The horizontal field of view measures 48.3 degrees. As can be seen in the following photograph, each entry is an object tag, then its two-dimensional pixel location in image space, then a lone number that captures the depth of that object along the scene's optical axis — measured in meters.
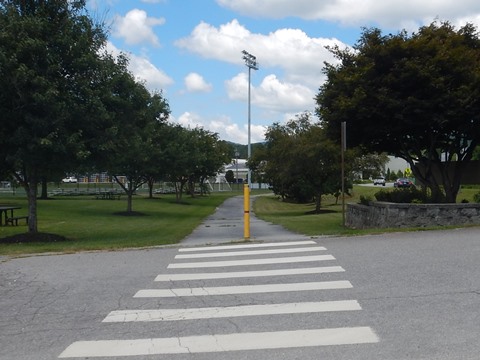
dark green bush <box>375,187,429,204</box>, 18.38
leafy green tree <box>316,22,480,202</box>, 16.42
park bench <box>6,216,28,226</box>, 23.47
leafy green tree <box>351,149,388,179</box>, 36.96
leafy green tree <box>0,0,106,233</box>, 15.08
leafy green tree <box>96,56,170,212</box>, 17.03
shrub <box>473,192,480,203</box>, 18.09
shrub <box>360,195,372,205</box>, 20.18
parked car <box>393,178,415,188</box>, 72.79
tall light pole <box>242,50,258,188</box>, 43.12
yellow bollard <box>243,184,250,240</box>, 13.72
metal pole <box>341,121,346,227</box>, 15.30
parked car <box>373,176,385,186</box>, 92.78
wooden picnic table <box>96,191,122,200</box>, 53.13
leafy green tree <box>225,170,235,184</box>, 127.06
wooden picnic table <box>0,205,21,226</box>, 23.52
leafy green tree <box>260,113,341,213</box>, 33.59
